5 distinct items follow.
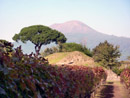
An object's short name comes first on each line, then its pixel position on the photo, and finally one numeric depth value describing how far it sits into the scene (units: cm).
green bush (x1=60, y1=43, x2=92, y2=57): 6788
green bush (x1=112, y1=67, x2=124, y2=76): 4724
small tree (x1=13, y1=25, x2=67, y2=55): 8306
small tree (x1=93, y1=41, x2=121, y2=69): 4700
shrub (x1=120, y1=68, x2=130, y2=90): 1764
